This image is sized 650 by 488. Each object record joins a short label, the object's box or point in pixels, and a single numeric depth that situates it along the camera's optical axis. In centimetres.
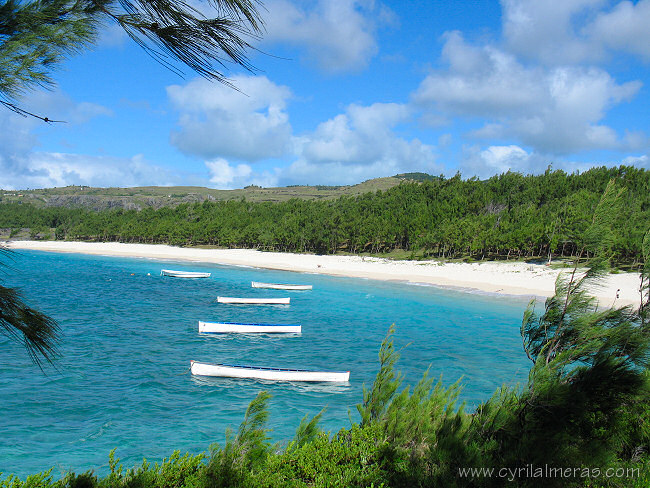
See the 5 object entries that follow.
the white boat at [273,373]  1744
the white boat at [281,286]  4400
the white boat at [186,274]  5288
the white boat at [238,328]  2550
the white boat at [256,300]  3634
